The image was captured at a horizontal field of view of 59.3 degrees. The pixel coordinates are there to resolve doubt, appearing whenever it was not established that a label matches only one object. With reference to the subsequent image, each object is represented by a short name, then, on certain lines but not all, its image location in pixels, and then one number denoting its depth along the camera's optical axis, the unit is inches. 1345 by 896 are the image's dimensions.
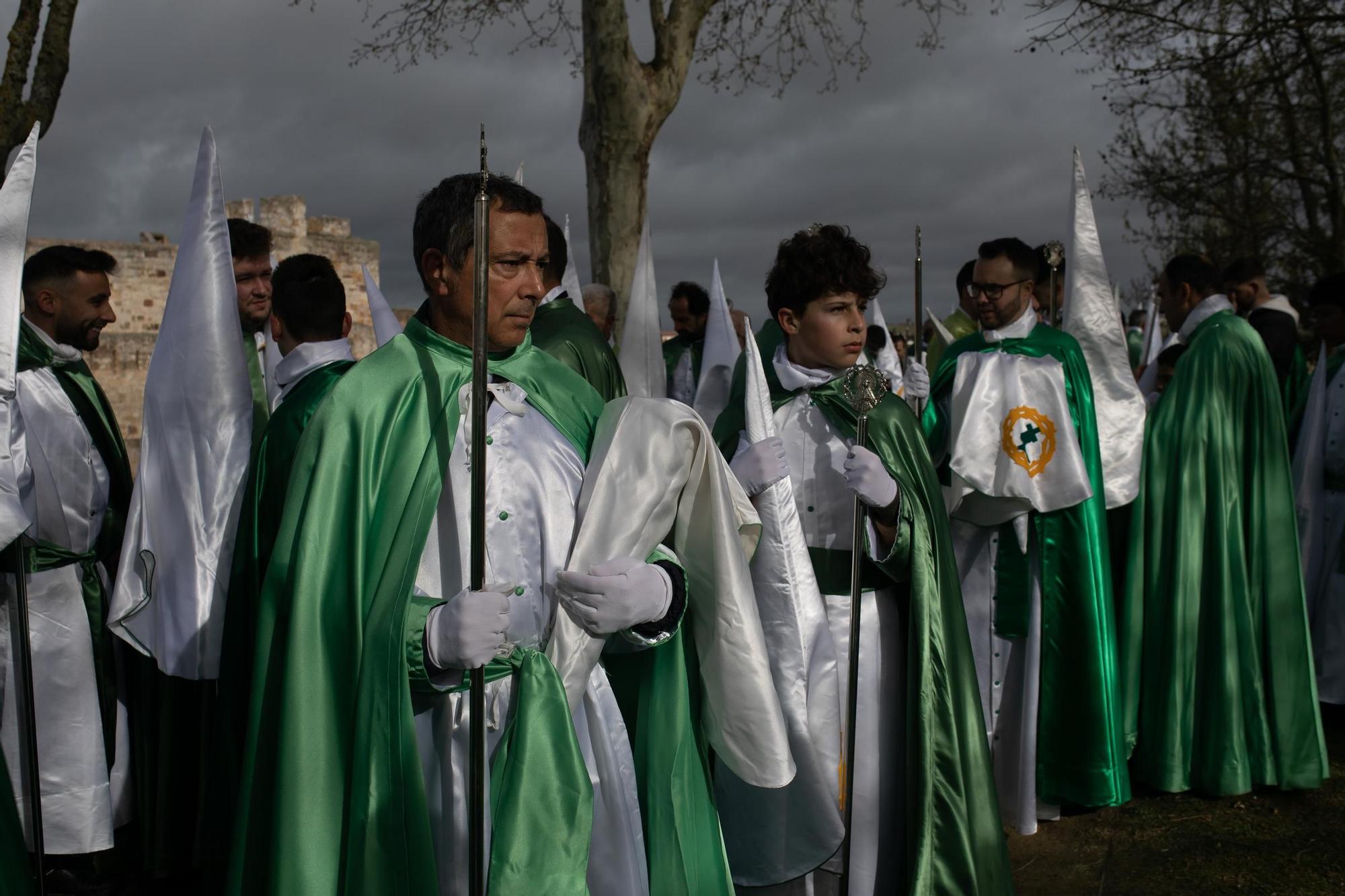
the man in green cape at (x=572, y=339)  180.9
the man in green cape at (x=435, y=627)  88.7
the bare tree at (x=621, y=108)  362.9
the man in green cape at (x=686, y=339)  338.6
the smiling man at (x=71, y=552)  156.9
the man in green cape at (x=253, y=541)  120.6
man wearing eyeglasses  184.5
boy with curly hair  131.7
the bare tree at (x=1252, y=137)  354.9
